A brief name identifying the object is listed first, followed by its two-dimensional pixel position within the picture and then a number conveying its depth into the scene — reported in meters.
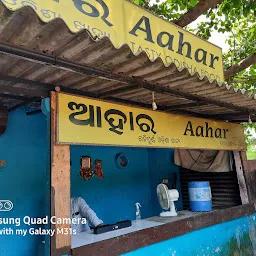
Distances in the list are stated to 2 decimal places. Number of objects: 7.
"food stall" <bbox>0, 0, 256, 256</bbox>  2.15
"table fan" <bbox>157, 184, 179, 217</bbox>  4.25
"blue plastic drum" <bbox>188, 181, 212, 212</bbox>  4.67
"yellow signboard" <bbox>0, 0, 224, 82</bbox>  2.88
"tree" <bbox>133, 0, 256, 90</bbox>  5.05
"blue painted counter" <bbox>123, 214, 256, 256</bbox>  3.47
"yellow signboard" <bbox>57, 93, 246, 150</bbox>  2.83
